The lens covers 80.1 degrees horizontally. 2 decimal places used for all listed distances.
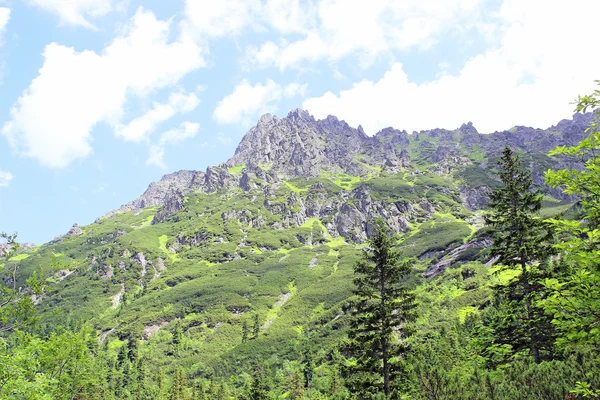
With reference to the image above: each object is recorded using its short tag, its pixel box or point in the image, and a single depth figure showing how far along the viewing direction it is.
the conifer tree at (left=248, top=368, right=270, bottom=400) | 42.97
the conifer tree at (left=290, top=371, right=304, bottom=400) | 74.38
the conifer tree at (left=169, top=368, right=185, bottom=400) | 69.12
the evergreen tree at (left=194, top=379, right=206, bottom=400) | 71.69
